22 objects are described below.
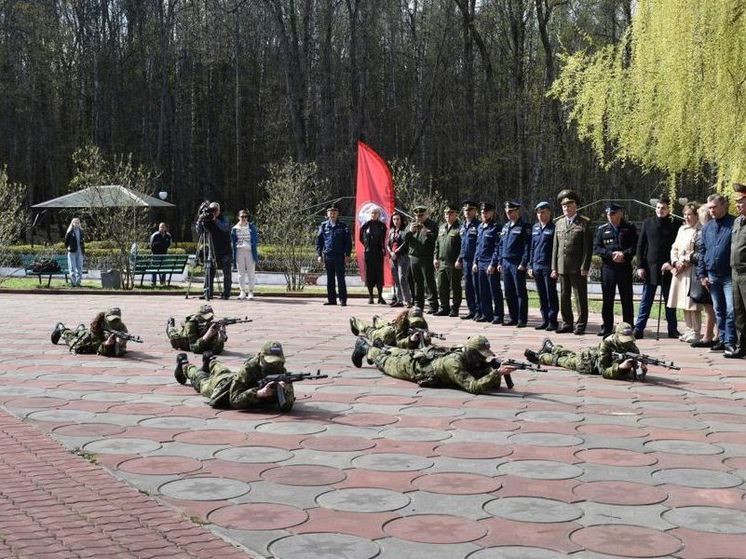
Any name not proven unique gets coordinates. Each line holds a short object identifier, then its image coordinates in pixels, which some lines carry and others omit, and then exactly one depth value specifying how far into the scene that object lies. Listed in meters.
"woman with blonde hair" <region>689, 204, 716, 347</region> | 10.24
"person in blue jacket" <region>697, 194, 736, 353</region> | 9.63
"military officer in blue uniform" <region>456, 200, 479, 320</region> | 13.24
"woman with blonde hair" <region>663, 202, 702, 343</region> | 10.56
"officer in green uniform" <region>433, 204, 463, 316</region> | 13.66
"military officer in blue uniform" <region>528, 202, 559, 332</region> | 11.69
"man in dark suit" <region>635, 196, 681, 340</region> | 11.00
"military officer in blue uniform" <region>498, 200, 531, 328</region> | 12.09
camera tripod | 16.05
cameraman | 16.06
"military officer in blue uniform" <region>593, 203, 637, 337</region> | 10.91
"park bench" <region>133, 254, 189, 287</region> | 20.77
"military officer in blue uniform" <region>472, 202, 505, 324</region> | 12.70
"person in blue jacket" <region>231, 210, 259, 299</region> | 16.45
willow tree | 12.23
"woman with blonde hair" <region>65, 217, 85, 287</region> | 20.59
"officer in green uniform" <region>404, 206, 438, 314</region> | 14.30
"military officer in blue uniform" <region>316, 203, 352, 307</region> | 15.58
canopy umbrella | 21.55
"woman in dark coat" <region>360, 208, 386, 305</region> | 15.57
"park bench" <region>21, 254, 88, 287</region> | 21.05
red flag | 17.16
